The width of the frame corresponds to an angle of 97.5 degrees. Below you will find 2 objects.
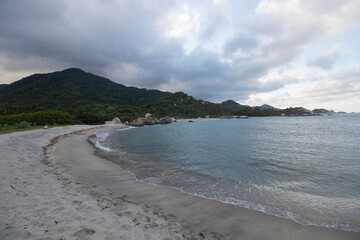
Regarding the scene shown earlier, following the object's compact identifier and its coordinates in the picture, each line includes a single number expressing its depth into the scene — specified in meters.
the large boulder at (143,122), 75.04
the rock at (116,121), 76.50
